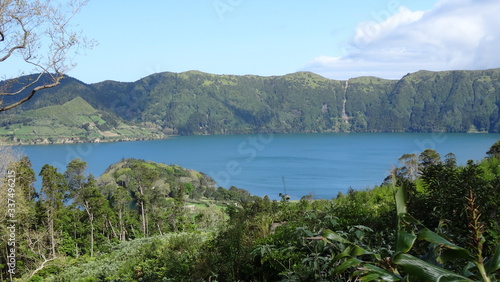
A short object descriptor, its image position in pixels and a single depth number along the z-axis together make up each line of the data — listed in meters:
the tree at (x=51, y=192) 26.75
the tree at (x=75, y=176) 31.88
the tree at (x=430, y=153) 22.05
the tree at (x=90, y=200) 31.56
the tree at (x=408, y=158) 25.26
